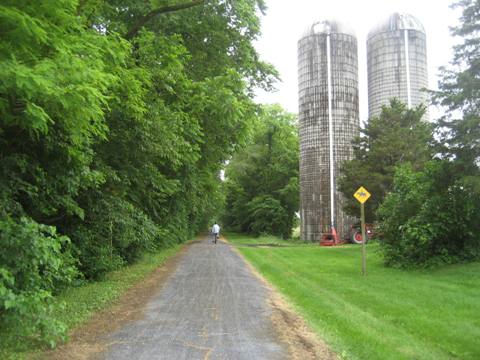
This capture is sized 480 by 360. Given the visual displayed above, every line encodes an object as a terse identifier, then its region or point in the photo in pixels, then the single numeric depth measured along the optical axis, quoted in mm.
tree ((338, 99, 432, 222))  26656
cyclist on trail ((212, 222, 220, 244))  38594
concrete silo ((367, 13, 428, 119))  46031
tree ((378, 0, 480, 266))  14539
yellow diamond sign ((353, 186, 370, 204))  16359
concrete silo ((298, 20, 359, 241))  41281
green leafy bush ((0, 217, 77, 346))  5957
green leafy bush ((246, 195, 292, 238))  56844
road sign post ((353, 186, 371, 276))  16344
